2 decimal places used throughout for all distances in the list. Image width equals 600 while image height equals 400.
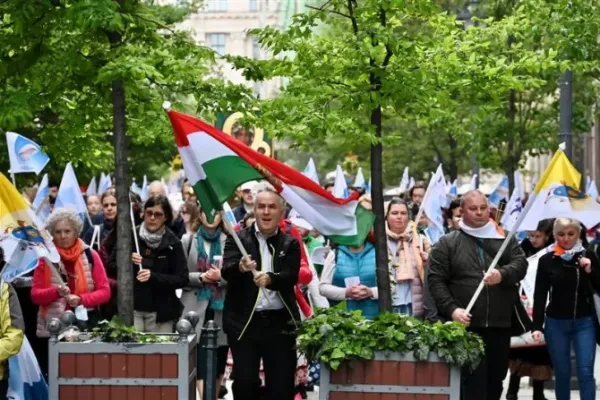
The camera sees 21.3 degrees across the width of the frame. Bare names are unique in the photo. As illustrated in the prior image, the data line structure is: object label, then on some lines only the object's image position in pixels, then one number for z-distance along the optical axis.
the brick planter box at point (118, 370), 9.98
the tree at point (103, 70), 10.77
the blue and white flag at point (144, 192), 27.88
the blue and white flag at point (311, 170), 23.54
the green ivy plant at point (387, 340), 9.93
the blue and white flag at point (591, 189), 22.34
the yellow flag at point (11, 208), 10.75
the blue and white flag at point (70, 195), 16.28
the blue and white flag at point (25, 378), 10.64
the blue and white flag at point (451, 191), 24.44
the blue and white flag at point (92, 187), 27.60
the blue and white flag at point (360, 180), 27.41
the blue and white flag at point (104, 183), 26.22
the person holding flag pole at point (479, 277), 11.54
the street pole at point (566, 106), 17.91
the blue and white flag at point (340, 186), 21.77
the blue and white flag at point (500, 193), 23.17
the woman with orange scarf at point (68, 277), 11.81
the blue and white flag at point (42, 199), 18.22
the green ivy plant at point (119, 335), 10.05
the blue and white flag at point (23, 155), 16.88
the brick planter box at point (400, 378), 9.97
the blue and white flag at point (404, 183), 28.03
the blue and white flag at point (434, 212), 17.47
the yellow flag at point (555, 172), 11.84
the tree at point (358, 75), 10.84
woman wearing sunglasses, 13.09
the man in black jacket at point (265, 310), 10.94
